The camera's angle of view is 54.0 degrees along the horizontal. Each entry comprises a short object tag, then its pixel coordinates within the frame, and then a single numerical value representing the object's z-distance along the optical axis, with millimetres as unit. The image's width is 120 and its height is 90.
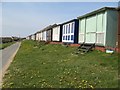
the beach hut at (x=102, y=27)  7336
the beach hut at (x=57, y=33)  15306
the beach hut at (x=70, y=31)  10820
